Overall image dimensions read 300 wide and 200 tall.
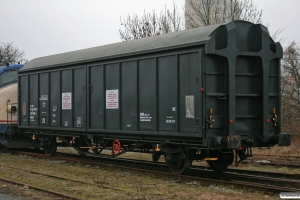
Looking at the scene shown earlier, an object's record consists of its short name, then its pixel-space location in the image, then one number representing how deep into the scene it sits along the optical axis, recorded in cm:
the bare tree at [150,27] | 3144
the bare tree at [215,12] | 2772
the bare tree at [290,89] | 2455
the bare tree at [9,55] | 4720
